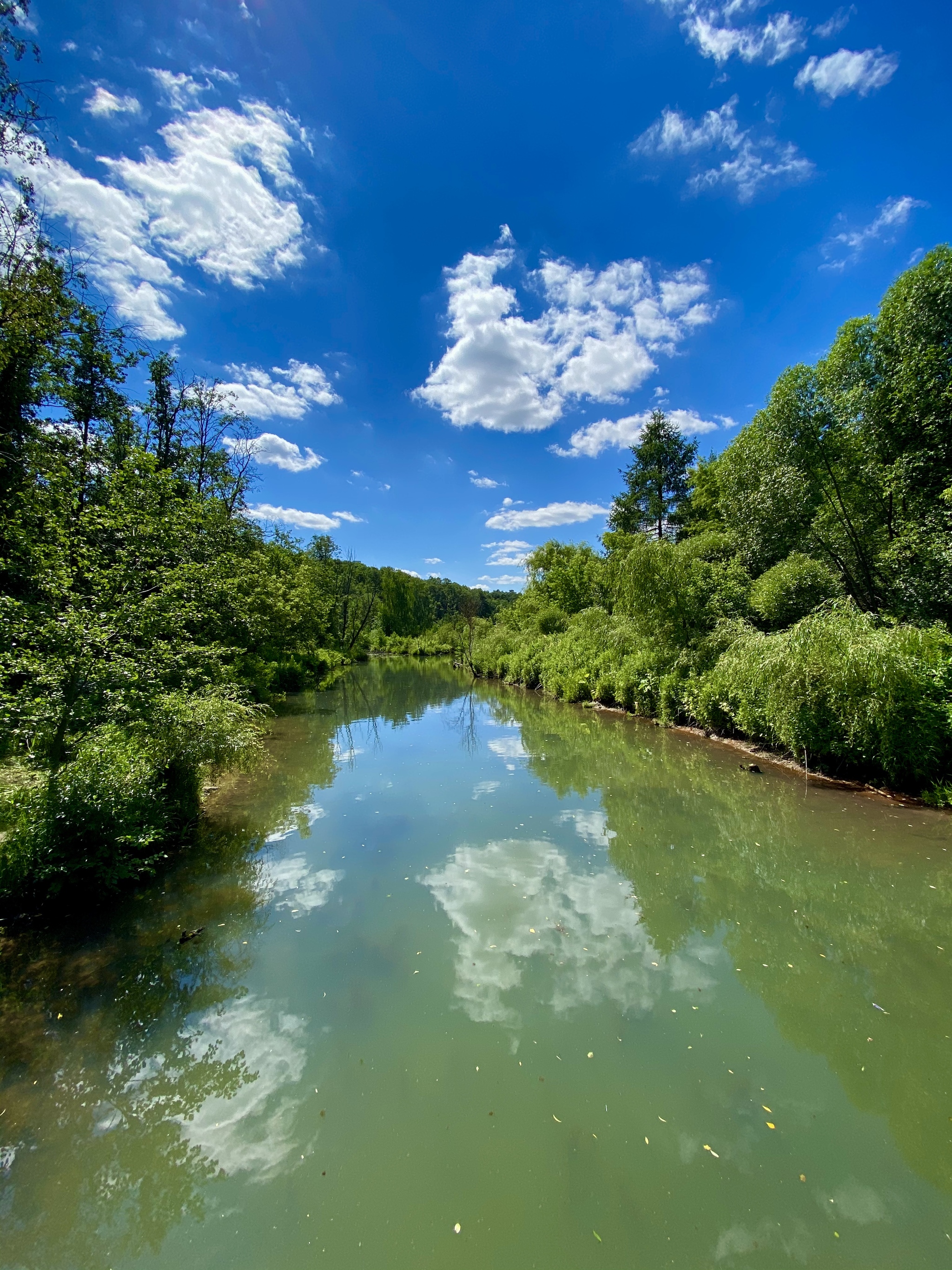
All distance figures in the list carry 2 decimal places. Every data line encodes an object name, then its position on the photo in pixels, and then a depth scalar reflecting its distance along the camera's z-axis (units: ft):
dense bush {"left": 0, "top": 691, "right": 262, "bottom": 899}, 15.35
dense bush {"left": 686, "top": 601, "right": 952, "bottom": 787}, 24.64
